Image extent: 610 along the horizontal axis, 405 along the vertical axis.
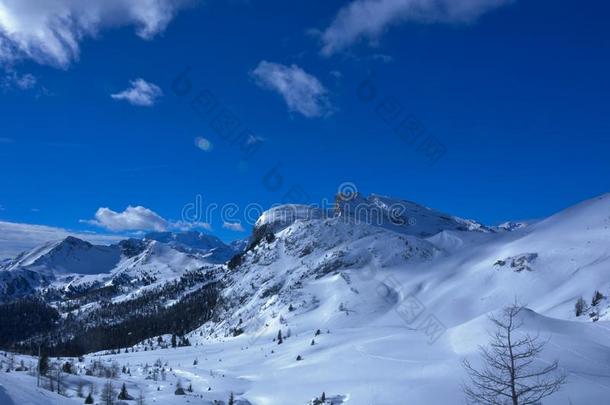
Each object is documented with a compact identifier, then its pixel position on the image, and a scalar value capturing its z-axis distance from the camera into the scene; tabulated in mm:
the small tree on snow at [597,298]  70250
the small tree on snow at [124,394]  40375
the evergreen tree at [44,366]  47616
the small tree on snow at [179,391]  43684
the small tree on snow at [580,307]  69312
